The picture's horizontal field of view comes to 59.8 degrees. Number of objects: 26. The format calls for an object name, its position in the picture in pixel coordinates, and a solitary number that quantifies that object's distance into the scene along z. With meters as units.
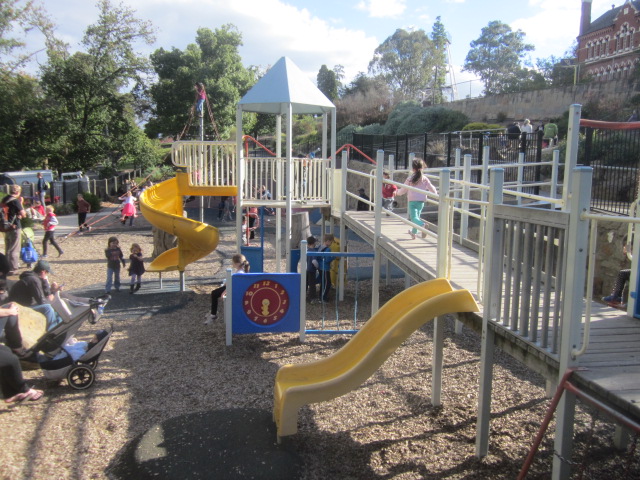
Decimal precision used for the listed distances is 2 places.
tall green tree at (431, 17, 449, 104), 76.94
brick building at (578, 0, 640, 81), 39.25
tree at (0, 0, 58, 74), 33.90
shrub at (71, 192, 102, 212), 24.57
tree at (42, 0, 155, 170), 32.00
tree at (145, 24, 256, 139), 34.50
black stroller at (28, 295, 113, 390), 6.67
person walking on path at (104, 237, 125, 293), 11.23
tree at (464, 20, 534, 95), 76.38
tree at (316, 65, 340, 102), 75.06
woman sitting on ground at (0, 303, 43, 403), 6.09
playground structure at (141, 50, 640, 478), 3.63
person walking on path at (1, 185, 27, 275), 12.38
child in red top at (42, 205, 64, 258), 14.66
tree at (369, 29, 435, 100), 76.94
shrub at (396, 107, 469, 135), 32.69
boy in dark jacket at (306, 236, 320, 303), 10.79
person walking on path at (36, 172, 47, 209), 22.11
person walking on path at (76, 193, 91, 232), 18.90
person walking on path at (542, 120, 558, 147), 17.55
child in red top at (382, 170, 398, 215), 11.57
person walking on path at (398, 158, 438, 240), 8.05
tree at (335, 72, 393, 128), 43.81
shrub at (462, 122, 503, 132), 27.77
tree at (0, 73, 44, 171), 30.19
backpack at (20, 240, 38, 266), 13.95
